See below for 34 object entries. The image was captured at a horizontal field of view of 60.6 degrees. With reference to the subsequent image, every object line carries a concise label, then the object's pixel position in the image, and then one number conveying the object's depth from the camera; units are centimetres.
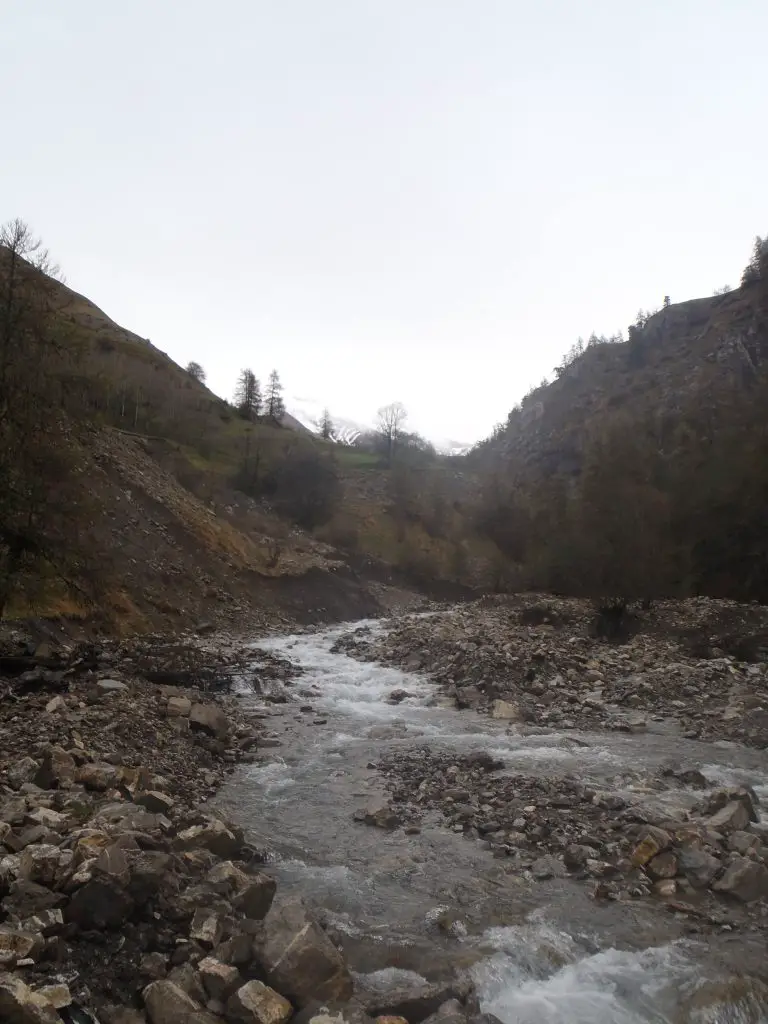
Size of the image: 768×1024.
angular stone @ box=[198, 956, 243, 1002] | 497
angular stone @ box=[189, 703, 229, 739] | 1262
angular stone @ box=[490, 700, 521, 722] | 1529
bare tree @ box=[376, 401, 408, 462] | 9095
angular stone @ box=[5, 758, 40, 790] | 823
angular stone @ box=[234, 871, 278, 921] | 631
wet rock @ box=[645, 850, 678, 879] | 766
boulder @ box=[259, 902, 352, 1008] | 522
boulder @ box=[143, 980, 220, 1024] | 460
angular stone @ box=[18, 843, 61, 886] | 551
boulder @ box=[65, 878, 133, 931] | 526
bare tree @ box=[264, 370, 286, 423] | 8950
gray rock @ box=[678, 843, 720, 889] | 752
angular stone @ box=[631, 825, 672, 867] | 790
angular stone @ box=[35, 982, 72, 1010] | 433
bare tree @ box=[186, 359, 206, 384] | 10312
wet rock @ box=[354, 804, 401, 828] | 935
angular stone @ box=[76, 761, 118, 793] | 862
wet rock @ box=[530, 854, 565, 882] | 782
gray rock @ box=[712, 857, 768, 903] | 725
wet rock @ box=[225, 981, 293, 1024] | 478
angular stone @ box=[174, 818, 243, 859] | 735
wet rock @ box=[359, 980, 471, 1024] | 523
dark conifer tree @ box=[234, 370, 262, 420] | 8164
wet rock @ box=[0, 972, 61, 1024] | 405
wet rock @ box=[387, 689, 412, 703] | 1745
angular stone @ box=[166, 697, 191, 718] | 1284
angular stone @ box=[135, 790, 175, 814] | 817
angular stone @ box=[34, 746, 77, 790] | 837
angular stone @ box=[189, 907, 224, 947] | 552
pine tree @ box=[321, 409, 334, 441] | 11104
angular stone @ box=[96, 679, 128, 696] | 1312
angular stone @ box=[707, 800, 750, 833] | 861
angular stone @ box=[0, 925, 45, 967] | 458
